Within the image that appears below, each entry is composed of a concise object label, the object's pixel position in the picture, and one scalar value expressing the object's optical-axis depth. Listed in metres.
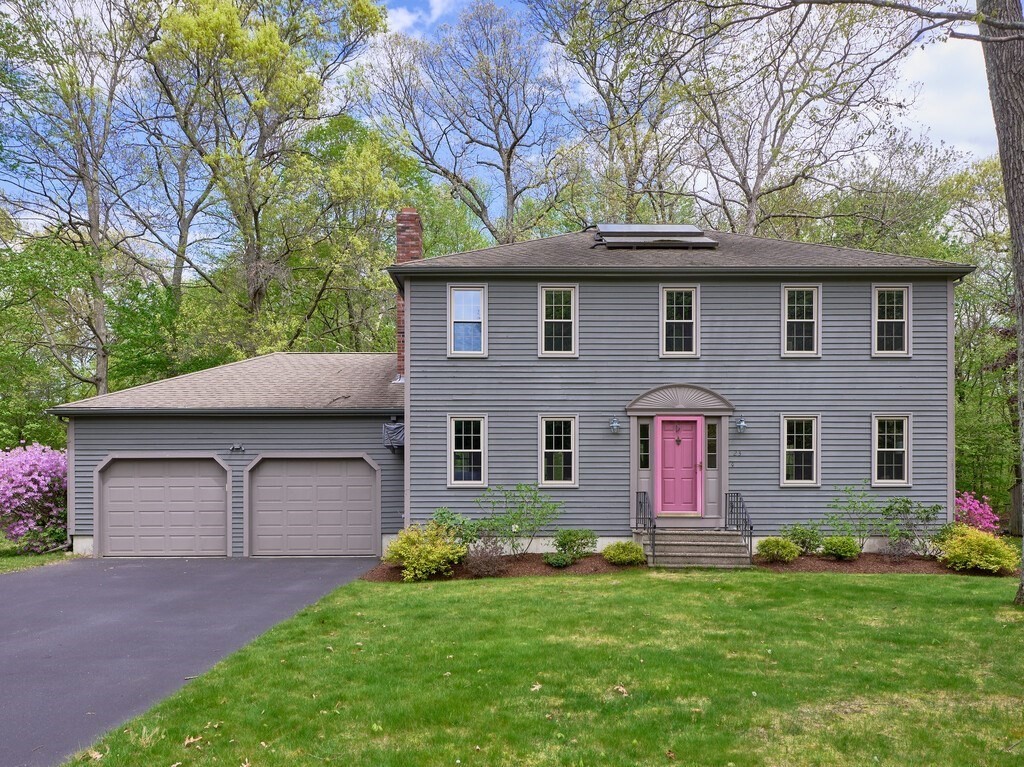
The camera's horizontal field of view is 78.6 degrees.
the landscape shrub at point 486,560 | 11.41
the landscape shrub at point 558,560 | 11.80
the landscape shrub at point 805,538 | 12.44
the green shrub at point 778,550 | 11.93
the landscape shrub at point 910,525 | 12.48
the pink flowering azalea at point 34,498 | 13.56
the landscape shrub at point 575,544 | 12.11
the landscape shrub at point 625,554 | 11.63
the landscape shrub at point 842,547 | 12.00
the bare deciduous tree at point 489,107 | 25.05
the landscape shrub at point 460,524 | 12.20
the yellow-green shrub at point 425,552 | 11.12
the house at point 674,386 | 12.87
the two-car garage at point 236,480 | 13.59
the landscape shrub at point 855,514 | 12.66
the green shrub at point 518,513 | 12.59
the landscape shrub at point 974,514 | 13.55
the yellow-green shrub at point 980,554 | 11.27
